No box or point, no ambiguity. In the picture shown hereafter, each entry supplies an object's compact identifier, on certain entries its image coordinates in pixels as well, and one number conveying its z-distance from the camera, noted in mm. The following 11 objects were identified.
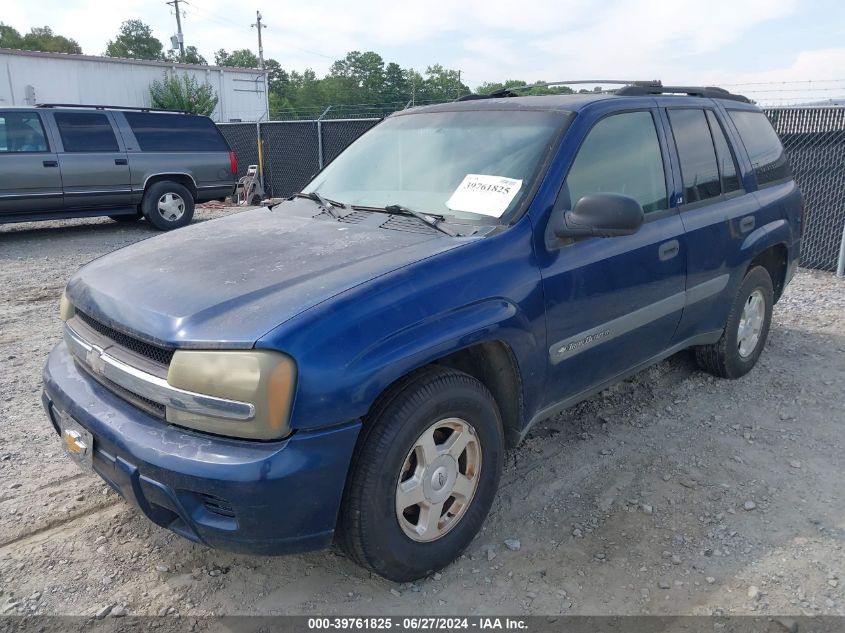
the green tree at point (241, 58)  95812
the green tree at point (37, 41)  69812
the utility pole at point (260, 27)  50062
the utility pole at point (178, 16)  53562
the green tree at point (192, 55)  71375
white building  24375
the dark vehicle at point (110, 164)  9719
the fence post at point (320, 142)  13758
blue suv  2199
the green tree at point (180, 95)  28984
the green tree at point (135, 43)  86000
